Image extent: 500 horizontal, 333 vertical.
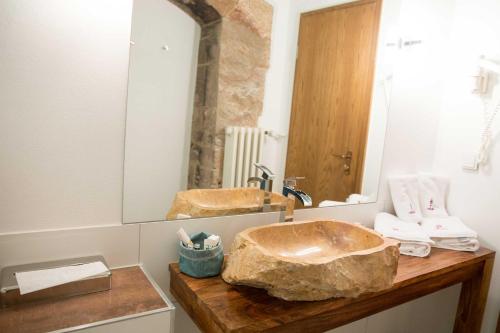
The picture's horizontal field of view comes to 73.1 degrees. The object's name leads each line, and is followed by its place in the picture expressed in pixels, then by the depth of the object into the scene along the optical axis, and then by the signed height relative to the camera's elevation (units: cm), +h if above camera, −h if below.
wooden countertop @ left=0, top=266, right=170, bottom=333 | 80 -49
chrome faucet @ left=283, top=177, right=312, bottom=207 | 139 -23
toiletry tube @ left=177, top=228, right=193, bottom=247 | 117 -38
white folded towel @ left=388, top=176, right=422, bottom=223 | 194 -30
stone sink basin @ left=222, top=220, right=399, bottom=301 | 100 -41
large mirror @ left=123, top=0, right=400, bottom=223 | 122 +13
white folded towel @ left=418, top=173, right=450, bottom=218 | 204 -28
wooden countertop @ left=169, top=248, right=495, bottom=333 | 96 -52
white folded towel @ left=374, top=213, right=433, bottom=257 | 160 -43
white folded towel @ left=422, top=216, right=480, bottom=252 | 175 -45
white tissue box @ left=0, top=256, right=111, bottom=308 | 87 -46
